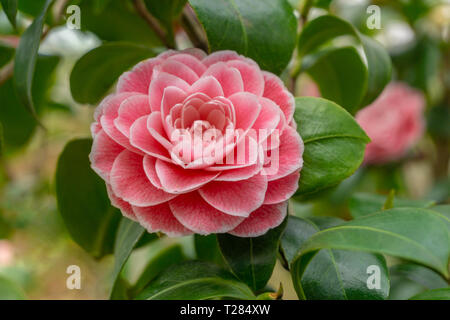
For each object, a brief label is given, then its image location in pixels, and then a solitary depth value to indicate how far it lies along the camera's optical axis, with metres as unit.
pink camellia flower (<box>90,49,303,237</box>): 0.32
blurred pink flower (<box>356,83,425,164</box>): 0.73
